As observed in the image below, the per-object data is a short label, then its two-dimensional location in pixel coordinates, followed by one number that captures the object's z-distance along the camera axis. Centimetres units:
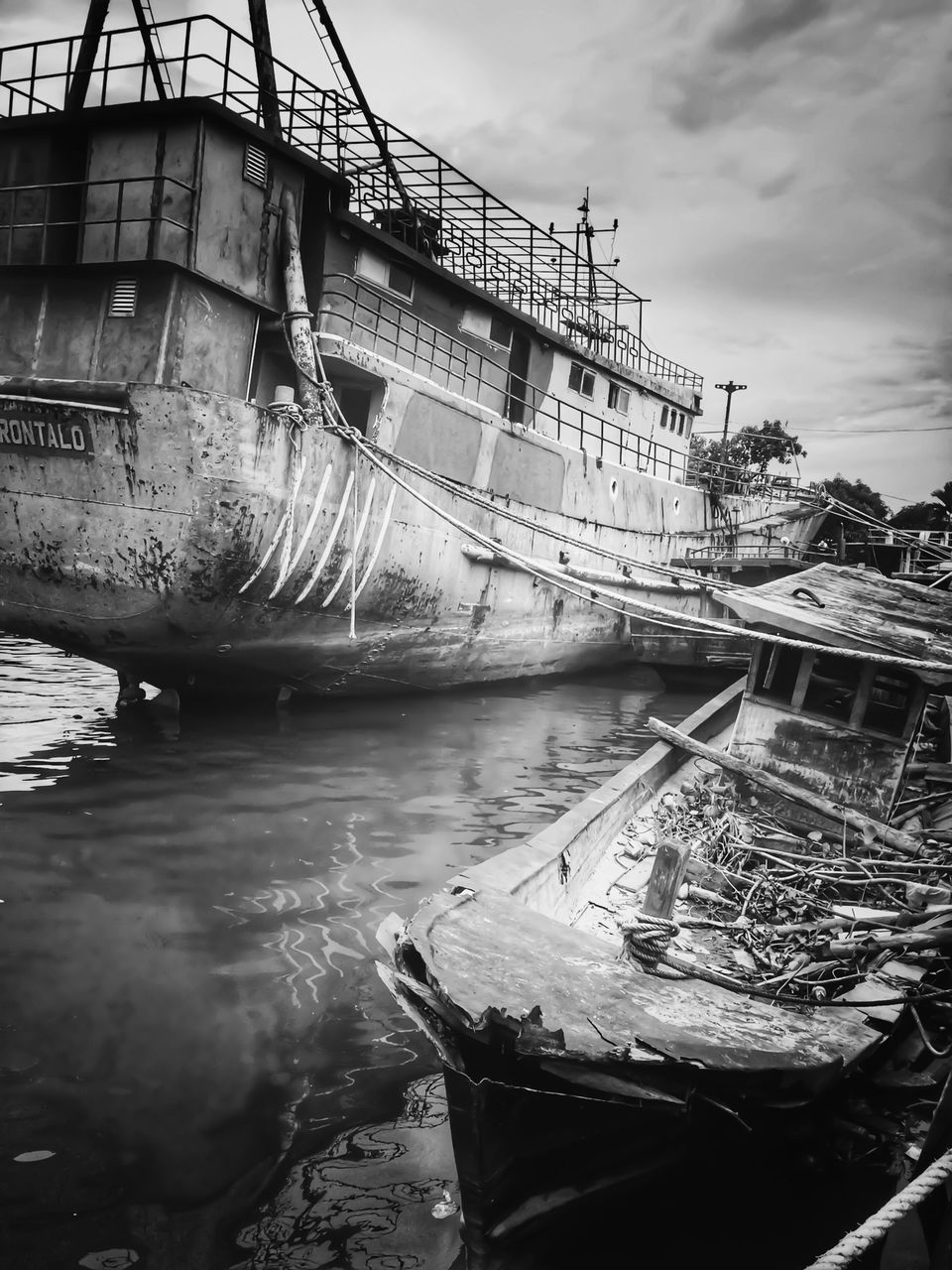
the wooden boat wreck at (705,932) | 244
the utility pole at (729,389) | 4063
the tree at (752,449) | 4259
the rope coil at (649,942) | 327
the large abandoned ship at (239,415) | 838
